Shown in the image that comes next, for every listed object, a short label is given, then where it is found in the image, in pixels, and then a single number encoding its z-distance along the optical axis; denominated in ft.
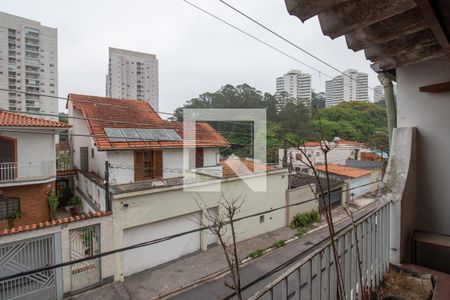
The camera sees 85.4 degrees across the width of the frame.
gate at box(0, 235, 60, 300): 17.73
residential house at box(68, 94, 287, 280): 23.79
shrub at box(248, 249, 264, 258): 26.81
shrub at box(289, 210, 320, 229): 35.66
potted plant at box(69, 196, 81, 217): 36.94
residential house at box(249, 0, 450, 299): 3.87
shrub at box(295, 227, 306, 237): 32.42
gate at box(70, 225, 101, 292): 20.10
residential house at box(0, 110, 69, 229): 28.63
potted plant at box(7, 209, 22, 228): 28.70
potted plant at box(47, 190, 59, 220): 31.40
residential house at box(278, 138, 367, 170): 73.92
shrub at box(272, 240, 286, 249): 29.29
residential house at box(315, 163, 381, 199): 49.48
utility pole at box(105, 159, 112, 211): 22.07
